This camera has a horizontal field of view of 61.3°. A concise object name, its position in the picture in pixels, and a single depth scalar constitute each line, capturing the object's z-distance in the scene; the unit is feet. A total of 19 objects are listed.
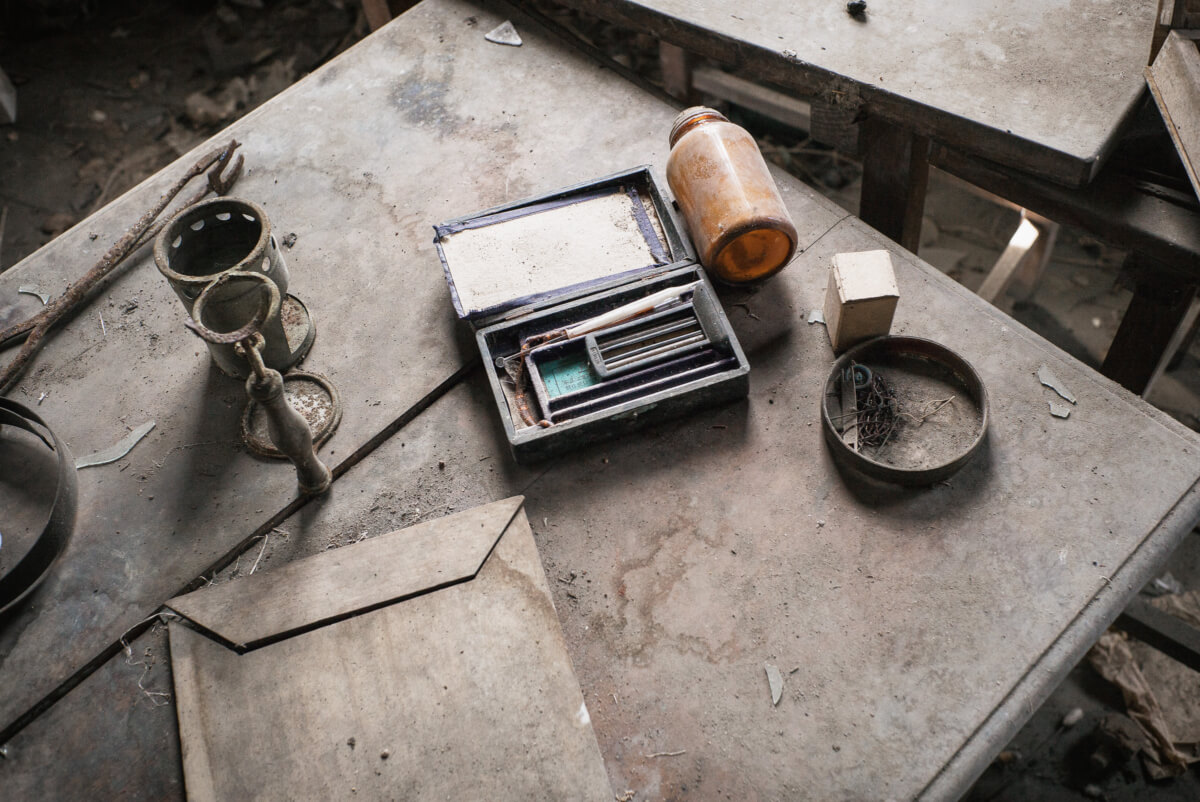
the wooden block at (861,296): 2.24
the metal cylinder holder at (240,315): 2.08
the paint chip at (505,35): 3.23
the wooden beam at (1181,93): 2.19
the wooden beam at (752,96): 3.59
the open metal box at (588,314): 2.27
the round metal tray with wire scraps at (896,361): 2.15
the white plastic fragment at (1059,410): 2.24
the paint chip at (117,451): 2.39
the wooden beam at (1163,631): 2.72
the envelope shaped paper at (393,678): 1.93
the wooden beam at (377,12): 3.81
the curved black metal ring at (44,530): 2.17
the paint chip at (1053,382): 2.27
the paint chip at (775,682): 1.98
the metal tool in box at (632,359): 2.28
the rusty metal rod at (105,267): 2.55
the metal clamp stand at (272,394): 2.02
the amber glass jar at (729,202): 2.33
